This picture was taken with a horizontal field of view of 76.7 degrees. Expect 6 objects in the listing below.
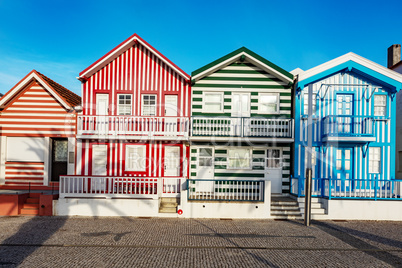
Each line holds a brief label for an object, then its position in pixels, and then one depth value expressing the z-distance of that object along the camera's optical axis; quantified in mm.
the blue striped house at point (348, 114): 13648
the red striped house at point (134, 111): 13844
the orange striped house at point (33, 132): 14047
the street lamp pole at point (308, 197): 10320
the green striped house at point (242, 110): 13844
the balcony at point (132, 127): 13156
